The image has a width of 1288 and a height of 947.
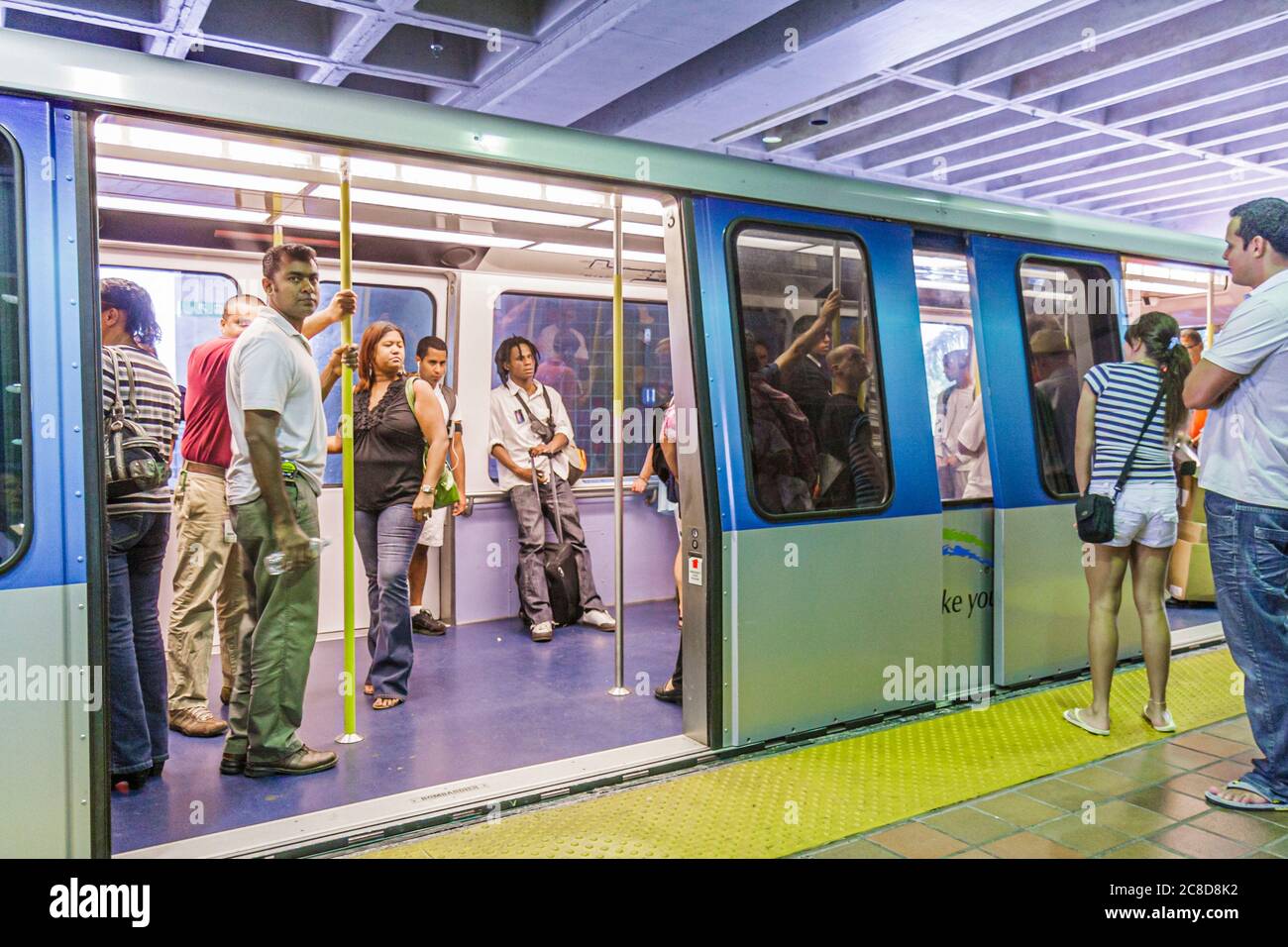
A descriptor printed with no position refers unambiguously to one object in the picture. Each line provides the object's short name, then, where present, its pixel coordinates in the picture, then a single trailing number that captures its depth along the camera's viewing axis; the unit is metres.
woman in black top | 4.75
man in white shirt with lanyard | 6.56
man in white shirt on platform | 3.46
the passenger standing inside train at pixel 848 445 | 4.20
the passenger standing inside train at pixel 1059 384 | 5.08
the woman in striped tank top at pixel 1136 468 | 4.11
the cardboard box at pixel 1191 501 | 7.30
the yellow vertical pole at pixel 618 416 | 4.48
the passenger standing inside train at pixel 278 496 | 3.55
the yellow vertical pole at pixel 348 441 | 3.76
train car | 2.67
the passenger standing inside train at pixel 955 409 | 4.84
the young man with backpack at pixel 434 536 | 6.39
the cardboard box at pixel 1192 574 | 6.95
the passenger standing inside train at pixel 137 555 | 3.63
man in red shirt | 4.29
